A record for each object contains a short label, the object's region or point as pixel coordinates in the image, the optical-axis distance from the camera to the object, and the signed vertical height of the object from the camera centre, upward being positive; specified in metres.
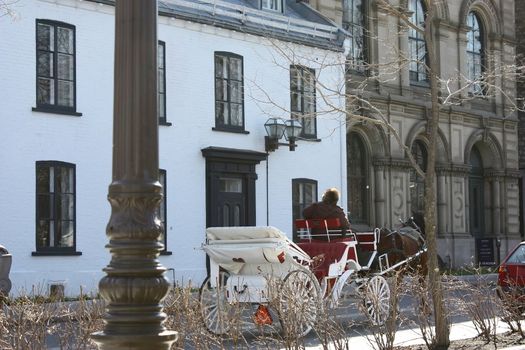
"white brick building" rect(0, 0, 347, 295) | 19.03 +2.14
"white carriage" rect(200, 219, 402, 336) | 11.76 -0.66
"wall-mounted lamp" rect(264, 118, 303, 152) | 23.02 +2.25
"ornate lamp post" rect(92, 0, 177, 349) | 5.17 +0.17
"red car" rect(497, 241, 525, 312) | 13.58 -0.90
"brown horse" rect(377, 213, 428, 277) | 16.94 -0.51
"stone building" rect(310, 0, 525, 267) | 28.55 +2.81
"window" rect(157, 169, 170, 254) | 21.23 +0.36
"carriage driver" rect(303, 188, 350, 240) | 14.40 +0.13
